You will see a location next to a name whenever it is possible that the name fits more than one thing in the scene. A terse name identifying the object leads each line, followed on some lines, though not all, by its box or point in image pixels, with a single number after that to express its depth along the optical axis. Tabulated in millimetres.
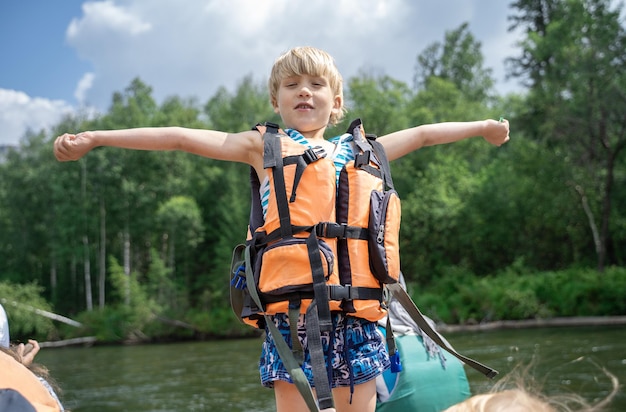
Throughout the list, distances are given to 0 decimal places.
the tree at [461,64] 41938
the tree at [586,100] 22172
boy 2393
